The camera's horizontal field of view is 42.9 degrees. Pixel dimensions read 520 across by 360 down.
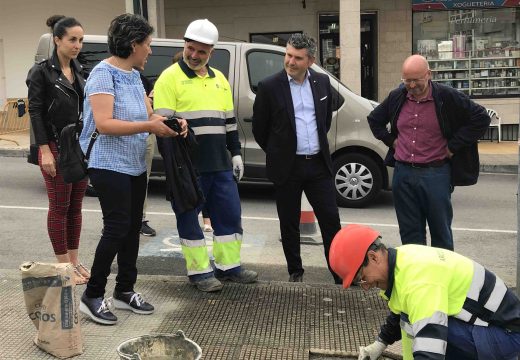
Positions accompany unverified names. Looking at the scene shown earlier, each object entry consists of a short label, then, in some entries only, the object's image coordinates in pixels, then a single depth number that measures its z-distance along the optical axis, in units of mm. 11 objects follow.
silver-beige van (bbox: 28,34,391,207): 8211
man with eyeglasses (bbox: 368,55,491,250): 4531
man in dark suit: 4855
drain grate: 3838
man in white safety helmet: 4555
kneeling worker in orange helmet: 2627
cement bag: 3539
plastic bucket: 3199
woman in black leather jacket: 4605
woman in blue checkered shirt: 3863
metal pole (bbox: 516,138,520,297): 3983
